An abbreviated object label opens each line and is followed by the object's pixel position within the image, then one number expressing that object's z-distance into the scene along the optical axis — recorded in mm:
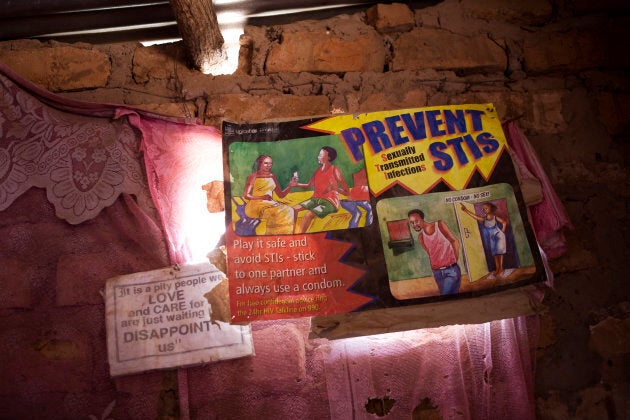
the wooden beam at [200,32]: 1174
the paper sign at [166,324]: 1051
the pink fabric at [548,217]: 1177
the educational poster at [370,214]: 1090
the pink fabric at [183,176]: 1137
